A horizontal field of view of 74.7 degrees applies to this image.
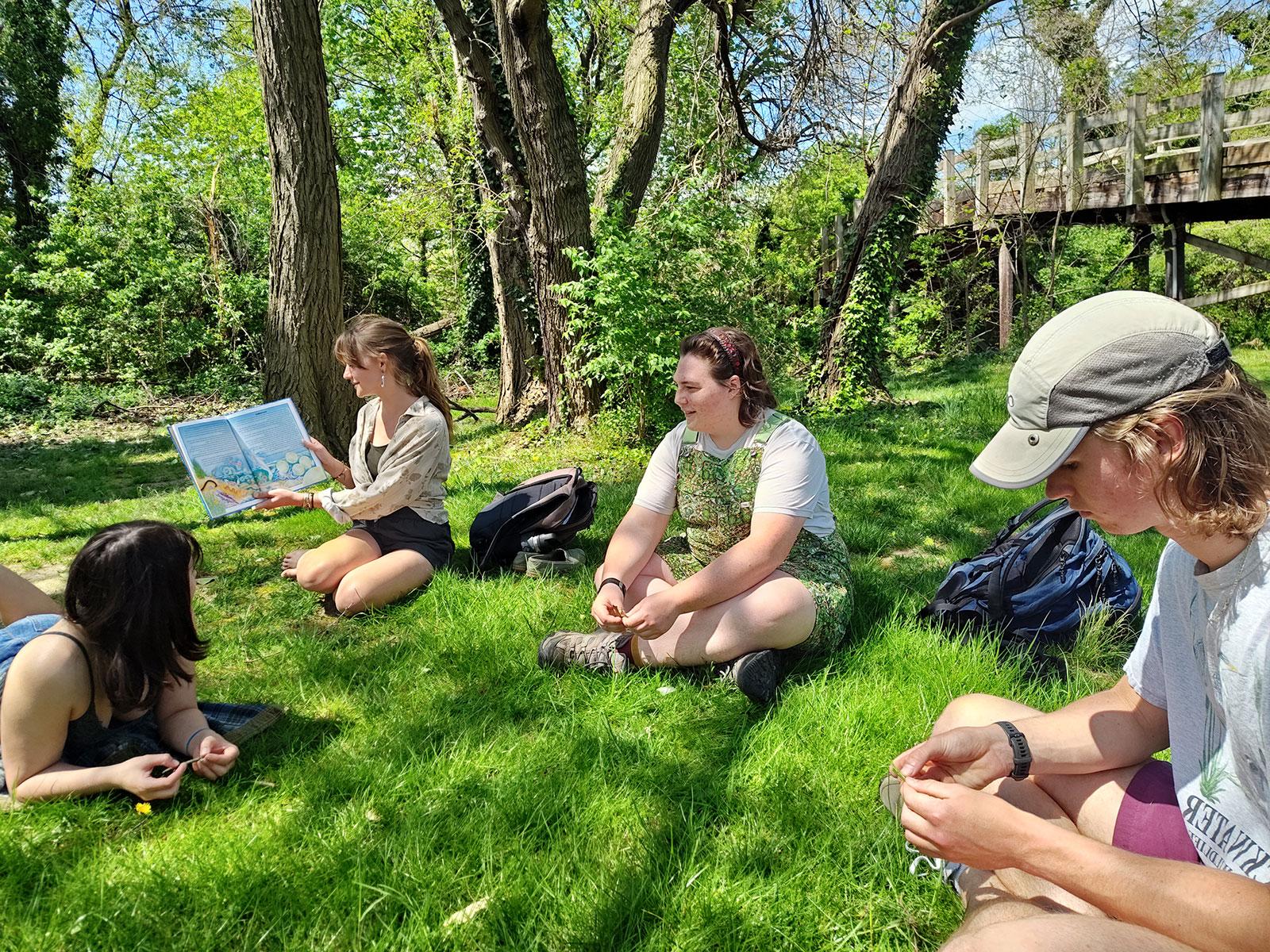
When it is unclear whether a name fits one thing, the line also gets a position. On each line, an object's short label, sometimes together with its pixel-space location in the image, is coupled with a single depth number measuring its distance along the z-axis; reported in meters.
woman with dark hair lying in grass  2.37
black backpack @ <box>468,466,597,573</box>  4.37
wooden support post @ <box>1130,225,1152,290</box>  13.64
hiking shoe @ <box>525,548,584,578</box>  4.30
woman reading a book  4.05
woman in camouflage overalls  3.00
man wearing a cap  1.36
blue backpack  3.24
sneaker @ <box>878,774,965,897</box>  2.04
